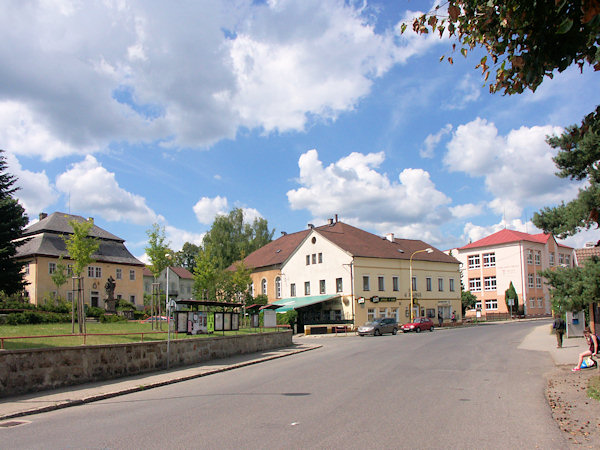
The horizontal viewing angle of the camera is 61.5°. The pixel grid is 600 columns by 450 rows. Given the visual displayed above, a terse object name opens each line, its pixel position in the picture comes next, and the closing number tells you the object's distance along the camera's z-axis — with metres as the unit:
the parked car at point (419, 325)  45.31
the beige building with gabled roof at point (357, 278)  50.53
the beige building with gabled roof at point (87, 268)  53.69
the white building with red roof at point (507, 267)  73.62
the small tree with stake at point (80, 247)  25.06
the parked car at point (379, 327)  40.27
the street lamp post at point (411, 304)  51.97
